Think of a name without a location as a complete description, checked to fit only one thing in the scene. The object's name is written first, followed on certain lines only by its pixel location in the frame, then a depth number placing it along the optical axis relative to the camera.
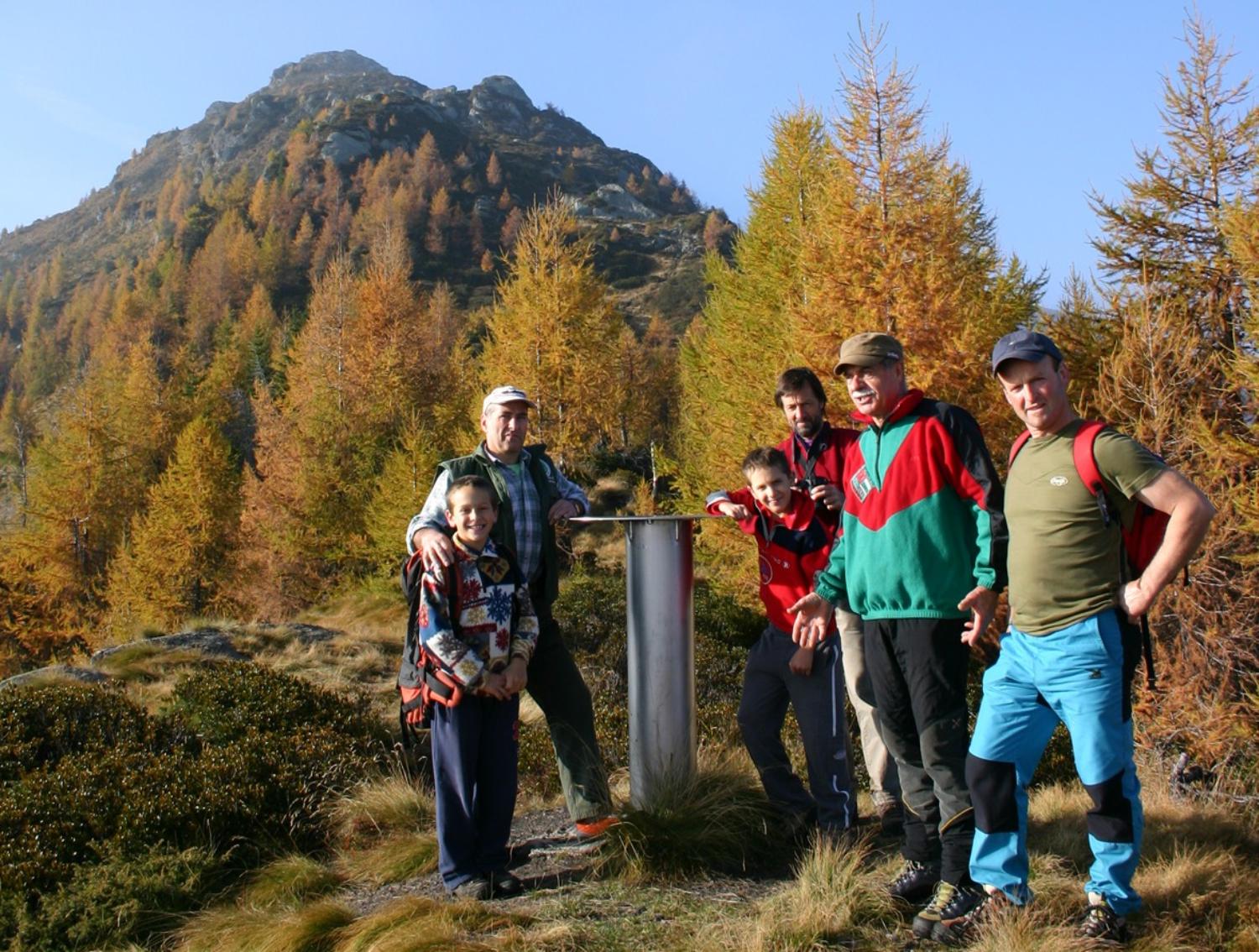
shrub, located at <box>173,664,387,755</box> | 6.82
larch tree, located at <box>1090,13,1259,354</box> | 8.23
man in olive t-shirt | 2.61
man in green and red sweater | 2.97
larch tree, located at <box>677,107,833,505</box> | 13.22
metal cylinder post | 4.00
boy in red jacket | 3.69
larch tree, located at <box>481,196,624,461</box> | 18.25
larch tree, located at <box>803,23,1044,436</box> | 10.27
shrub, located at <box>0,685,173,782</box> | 6.46
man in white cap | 3.99
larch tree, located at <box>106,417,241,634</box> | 25.55
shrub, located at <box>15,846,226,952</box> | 4.14
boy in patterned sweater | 3.51
